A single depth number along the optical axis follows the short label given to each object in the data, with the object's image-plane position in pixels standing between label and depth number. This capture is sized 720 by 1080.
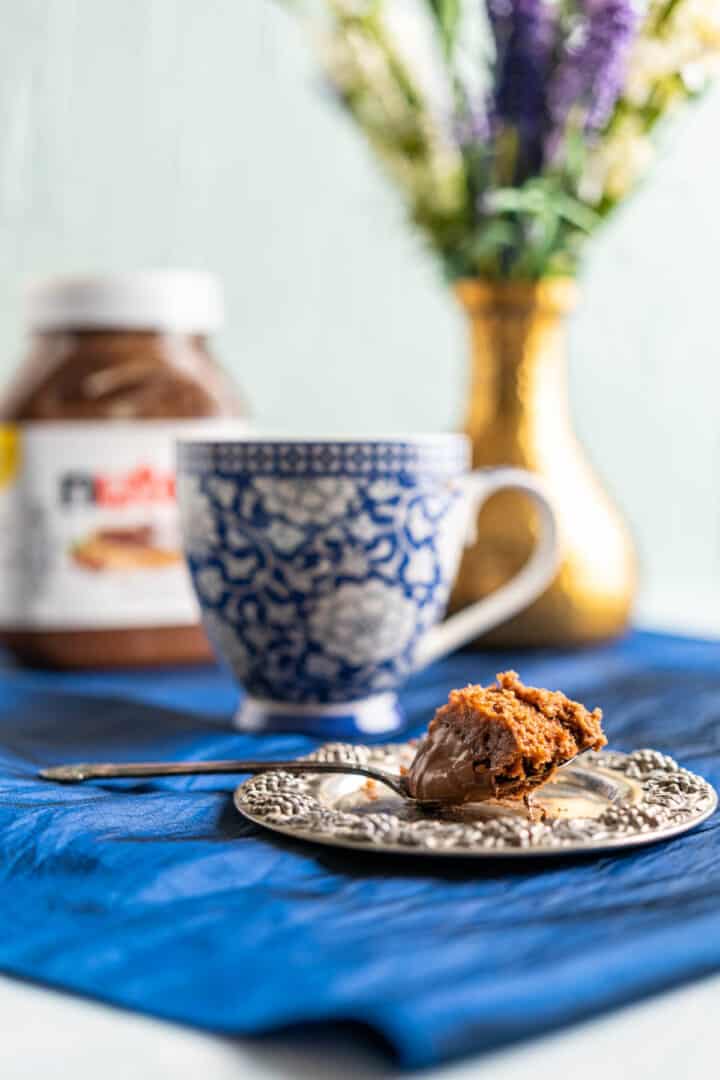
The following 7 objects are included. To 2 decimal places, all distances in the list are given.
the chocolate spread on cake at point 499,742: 0.55
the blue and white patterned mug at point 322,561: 0.67
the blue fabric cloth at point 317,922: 0.46
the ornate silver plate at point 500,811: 0.52
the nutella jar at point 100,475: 0.79
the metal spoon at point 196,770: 0.57
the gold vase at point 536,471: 0.83
